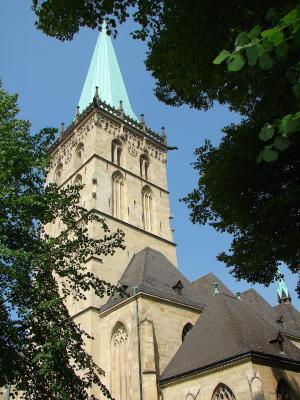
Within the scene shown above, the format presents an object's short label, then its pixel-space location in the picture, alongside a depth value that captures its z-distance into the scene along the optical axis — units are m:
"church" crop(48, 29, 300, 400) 15.07
